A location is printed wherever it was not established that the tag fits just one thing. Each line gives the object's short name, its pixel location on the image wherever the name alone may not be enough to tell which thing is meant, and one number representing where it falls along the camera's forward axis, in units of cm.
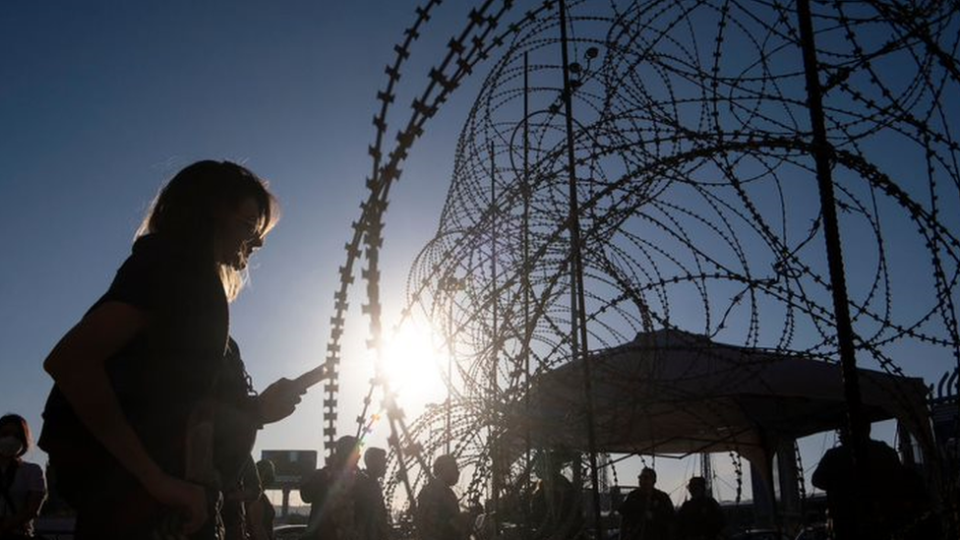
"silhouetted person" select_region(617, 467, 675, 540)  859
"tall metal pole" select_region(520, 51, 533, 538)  381
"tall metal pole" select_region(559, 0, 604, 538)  432
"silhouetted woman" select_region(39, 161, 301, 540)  159
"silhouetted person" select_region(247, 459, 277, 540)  500
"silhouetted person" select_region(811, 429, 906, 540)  293
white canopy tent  442
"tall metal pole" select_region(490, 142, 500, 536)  453
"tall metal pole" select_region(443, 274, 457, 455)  462
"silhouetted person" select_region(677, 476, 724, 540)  860
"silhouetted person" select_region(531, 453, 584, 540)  541
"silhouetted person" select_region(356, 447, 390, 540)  608
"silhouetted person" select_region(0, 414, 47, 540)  522
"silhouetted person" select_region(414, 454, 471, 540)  654
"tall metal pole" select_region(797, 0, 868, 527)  298
